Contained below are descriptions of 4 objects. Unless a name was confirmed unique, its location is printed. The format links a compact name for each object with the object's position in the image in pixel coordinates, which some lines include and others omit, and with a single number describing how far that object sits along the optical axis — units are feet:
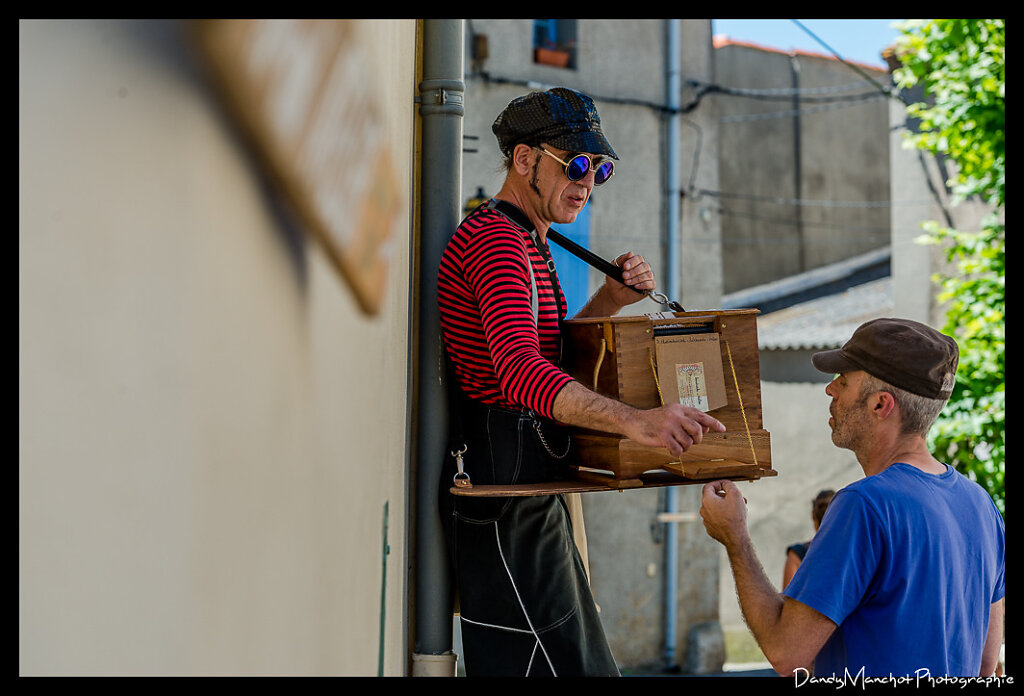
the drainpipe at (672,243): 34.68
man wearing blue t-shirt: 7.39
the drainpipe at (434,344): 8.23
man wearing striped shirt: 7.62
